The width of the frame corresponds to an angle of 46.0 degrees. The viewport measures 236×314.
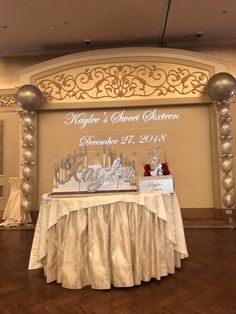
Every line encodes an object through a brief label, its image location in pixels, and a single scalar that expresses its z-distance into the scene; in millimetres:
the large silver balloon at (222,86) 5062
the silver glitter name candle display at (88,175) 2691
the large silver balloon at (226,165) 5176
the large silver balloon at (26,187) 5328
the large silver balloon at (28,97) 5332
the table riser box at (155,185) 2581
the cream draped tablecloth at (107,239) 2299
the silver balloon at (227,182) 5160
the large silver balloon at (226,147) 5188
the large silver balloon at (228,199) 5125
